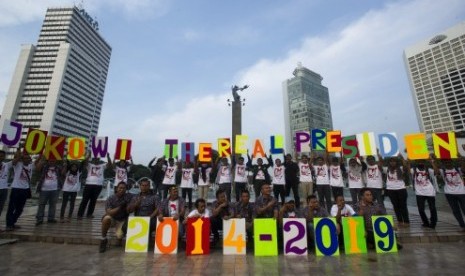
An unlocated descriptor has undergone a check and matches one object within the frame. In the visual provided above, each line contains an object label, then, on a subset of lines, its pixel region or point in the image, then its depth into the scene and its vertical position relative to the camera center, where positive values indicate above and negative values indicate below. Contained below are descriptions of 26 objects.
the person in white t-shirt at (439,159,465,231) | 6.80 +0.40
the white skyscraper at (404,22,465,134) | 117.31 +58.98
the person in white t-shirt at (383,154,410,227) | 7.59 +0.43
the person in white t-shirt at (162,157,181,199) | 9.77 +1.03
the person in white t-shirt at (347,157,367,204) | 8.10 +0.85
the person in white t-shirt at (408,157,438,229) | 7.03 +0.38
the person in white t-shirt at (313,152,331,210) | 8.20 +0.70
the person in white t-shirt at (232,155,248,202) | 9.22 +0.96
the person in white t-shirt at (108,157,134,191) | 9.37 +1.22
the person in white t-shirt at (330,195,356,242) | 5.82 -0.15
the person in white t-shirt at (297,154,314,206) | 8.64 +0.94
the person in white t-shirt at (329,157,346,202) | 8.26 +0.91
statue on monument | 18.92 +7.99
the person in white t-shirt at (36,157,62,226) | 7.74 +0.49
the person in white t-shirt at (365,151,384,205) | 7.85 +0.80
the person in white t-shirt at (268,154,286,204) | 8.94 +0.86
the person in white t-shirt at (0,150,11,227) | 6.76 +0.67
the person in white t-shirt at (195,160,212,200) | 9.62 +0.90
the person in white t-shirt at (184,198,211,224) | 5.94 -0.12
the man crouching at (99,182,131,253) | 6.16 -0.10
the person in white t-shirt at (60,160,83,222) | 8.59 +0.70
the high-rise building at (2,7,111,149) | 109.25 +53.16
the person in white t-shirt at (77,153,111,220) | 8.79 +0.67
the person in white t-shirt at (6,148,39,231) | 7.06 +0.41
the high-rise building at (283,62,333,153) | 115.94 +45.02
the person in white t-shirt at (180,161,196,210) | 9.59 +0.82
